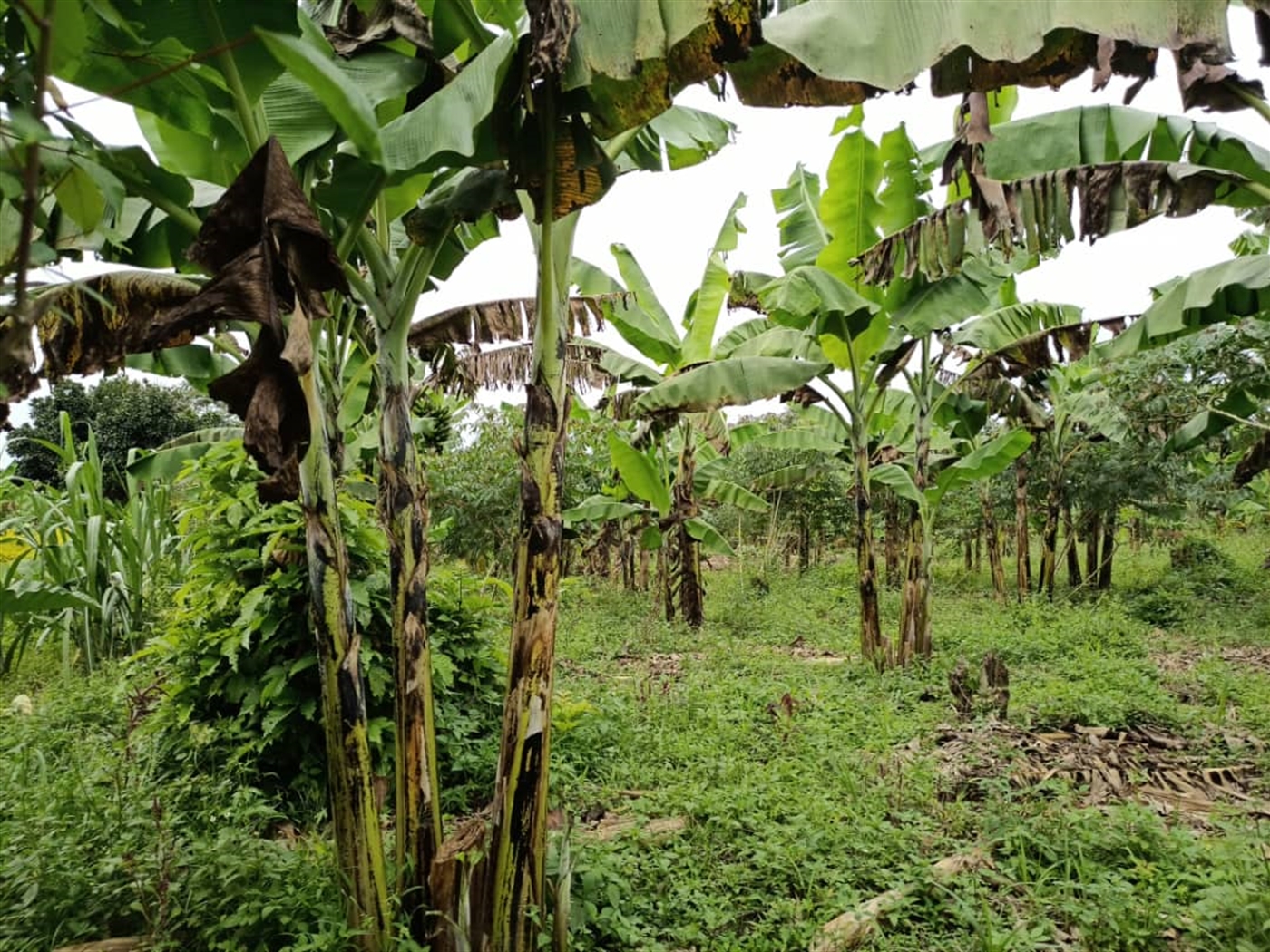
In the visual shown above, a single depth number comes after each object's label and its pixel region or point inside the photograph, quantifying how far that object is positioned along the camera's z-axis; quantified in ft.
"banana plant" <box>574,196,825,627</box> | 19.58
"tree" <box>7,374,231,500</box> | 53.06
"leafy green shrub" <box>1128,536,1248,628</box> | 36.14
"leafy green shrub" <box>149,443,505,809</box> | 12.94
